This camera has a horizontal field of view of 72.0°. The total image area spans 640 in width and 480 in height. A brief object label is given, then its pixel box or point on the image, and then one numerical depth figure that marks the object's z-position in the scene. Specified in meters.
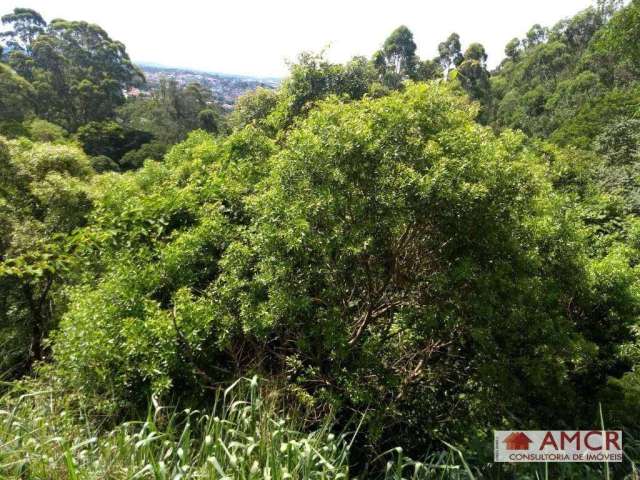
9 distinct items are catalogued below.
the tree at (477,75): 42.66
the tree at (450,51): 50.38
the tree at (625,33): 9.18
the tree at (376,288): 3.48
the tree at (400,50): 41.00
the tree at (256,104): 13.48
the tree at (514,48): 59.83
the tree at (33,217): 6.03
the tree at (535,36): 57.11
